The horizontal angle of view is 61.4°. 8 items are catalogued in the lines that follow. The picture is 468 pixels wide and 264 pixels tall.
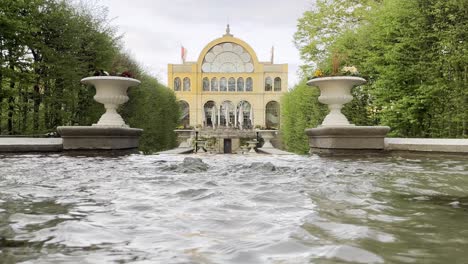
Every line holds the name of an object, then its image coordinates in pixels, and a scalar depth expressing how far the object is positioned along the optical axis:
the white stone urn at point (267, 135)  17.73
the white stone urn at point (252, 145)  15.68
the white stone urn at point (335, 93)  8.31
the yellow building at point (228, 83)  53.62
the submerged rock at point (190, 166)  5.05
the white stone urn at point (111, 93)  8.45
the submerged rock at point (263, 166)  5.25
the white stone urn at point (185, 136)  17.86
